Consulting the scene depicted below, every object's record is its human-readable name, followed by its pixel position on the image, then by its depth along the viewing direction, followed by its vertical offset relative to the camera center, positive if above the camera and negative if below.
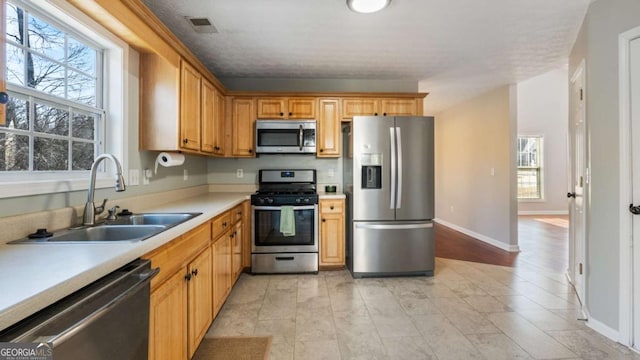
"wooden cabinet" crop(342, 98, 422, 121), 3.91 +0.91
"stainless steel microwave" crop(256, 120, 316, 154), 3.79 +0.53
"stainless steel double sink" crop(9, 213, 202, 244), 1.46 -0.27
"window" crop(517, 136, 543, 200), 8.45 +0.27
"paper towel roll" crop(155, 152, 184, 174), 2.49 +0.16
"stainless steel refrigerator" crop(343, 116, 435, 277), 3.44 -0.16
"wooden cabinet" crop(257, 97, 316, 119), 3.86 +0.88
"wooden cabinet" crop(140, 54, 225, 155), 2.45 +0.59
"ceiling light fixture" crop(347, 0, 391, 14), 2.28 +1.30
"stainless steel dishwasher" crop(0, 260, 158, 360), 0.77 -0.40
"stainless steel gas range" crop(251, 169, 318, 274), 3.53 -0.65
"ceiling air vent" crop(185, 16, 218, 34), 2.58 +1.33
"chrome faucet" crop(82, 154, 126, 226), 1.72 -0.06
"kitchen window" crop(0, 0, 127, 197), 1.50 +0.49
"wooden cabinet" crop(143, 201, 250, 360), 1.42 -0.63
